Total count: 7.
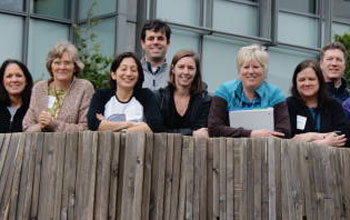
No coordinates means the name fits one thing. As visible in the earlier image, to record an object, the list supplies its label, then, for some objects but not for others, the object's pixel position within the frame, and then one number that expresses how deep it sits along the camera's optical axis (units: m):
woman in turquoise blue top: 7.65
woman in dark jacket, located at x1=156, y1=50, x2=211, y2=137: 7.87
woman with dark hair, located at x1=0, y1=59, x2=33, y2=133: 8.34
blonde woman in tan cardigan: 7.98
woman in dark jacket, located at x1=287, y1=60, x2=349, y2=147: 8.00
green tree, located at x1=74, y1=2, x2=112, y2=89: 13.10
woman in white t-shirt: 7.72
